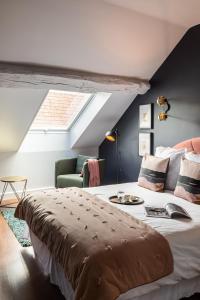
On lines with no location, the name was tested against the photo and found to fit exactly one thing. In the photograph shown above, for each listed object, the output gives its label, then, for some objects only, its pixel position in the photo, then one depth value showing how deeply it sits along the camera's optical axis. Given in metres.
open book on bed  2.18
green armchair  4.22
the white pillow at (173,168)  3.07
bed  1.80
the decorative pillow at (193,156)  2.86
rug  3.05
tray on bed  2.54
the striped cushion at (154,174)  3.06
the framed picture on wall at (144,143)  4.29
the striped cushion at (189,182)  2.59
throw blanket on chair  4.24
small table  4.04
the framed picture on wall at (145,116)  4.22
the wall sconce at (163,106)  3.86
